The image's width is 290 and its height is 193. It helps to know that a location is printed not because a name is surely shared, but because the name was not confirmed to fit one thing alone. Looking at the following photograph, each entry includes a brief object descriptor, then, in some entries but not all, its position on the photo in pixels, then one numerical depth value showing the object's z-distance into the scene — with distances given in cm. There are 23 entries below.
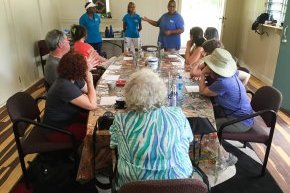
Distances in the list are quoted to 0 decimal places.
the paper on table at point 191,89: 230
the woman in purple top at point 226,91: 205
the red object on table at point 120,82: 241
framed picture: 587
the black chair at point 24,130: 184
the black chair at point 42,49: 478
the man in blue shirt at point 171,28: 475
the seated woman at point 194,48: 315
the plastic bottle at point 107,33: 576
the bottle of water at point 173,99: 192
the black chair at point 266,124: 194
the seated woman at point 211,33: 319
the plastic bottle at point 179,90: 206
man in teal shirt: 502
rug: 205
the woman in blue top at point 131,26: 533
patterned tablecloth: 163
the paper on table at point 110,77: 260
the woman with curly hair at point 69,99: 187
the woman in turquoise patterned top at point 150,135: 121
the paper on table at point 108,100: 199
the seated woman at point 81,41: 314
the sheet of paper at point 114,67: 302
